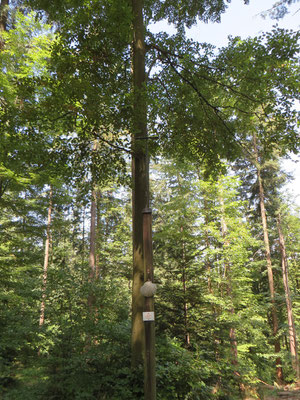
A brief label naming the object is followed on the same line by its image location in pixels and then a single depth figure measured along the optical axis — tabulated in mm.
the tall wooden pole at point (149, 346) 4059
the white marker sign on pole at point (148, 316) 4137
